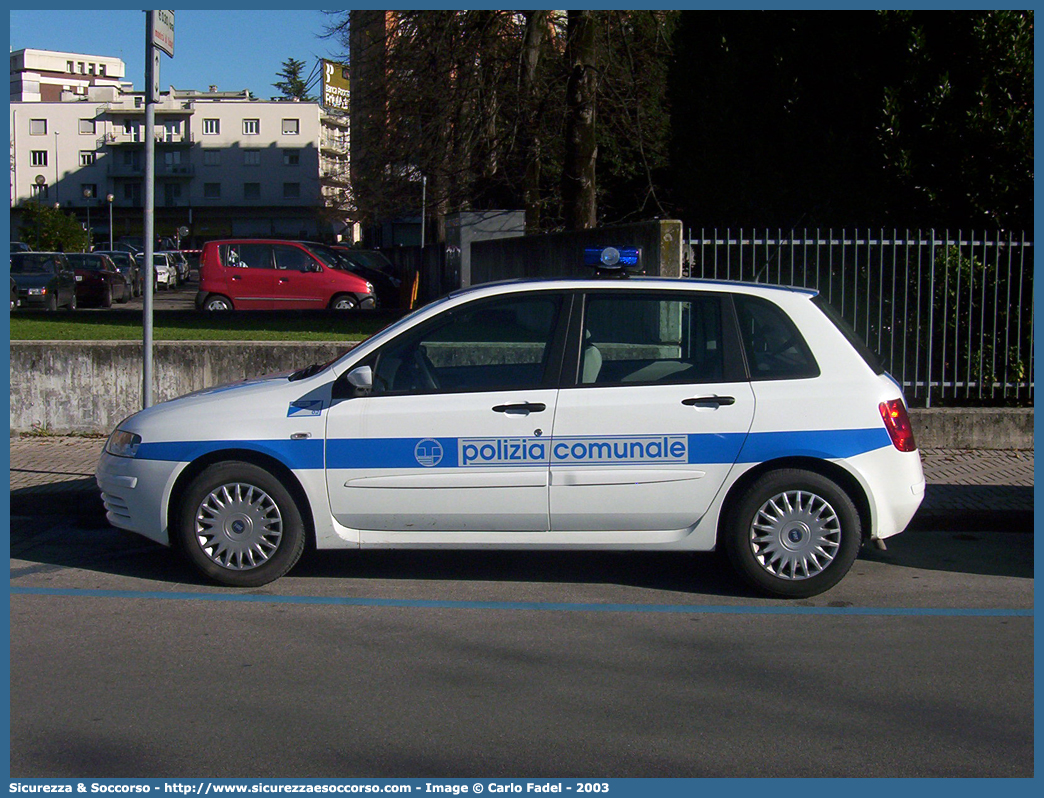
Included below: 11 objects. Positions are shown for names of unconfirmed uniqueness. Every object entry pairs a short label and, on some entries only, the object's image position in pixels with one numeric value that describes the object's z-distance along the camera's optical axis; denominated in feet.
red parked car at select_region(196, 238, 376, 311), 77.66
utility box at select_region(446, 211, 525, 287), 75.74
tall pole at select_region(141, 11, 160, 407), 27.63
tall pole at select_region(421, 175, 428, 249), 102.90
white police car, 19.71
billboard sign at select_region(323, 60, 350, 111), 80.46
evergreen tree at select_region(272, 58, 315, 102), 364.58
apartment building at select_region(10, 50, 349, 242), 301.22
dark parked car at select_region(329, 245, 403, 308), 95.03
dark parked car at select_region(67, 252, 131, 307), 111.45
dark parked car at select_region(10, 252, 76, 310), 98.94
